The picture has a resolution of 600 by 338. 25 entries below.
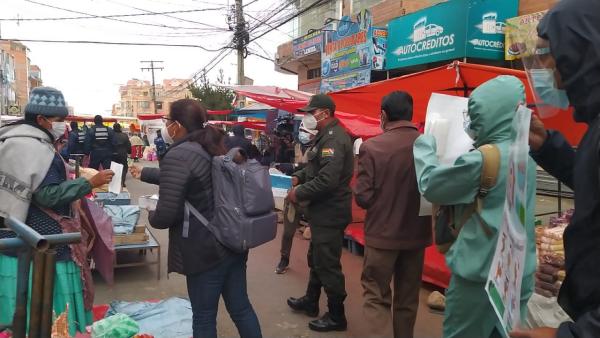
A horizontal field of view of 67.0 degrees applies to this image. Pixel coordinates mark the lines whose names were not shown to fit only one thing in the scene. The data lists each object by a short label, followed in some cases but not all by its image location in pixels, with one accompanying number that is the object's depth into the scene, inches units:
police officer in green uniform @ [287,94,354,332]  139.4
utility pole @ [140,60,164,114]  2205.2
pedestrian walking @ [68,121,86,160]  406.0
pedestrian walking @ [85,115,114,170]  393.7
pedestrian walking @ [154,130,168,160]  494.7
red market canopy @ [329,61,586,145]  144.1
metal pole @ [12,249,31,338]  54.0
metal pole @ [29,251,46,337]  51.7
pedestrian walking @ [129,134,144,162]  890.3
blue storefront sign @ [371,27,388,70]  453.7
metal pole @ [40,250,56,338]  51.9
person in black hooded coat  41.9
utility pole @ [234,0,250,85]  687.3
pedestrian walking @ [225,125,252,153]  314.4
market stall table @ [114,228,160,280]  198.4
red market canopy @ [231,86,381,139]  221.0
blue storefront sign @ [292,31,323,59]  608.4
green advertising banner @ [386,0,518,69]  351.6
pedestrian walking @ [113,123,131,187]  420.4
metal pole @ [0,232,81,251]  52.7
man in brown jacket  119.0
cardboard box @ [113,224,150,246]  201.6
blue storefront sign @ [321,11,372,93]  470.3
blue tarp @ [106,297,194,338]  143.3
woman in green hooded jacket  74.5
